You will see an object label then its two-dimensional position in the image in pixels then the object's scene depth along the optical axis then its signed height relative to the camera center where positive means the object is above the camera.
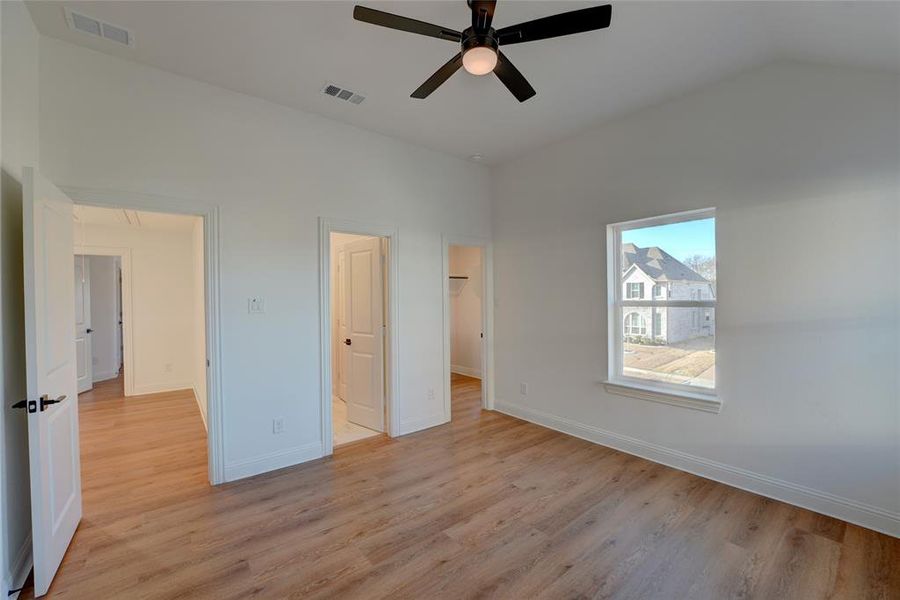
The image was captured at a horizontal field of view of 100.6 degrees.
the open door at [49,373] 1.79 -0.38
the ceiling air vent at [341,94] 2.95 +1.66
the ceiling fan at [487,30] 1.67 +1.27
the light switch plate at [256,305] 3.06 -0.04
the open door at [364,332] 4.00 -0.38
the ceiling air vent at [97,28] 2.17 +1.65
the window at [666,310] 3.05 -0.13
